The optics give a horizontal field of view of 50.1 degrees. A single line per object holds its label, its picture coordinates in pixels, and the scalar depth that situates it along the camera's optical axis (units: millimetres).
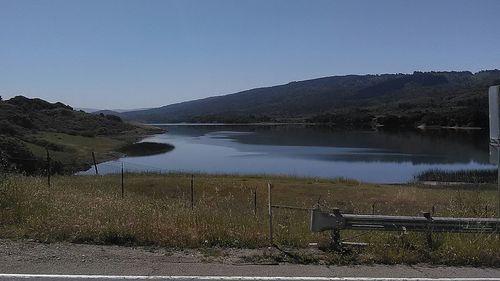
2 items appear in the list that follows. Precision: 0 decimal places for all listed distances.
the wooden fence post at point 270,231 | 7466
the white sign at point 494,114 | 7648
